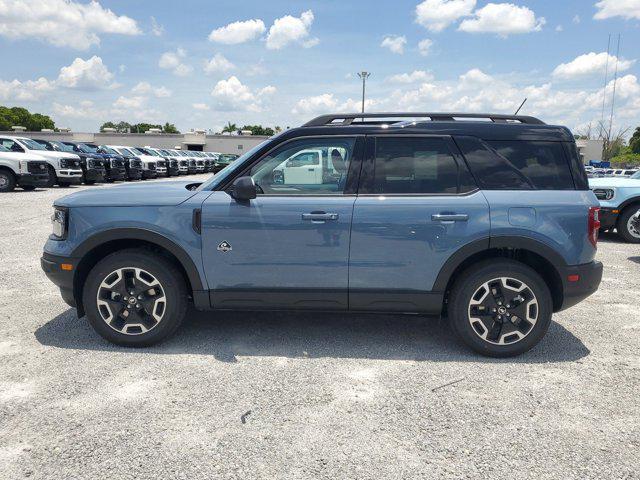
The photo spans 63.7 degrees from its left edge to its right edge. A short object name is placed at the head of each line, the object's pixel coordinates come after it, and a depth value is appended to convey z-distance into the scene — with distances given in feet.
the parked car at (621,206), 31.42
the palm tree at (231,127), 384.88
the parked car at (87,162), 66.49
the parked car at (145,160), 90.17
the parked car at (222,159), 136.20
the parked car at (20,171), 54.95
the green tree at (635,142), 290.76
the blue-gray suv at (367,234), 12.66
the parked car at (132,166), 82.12
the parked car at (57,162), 59.16
